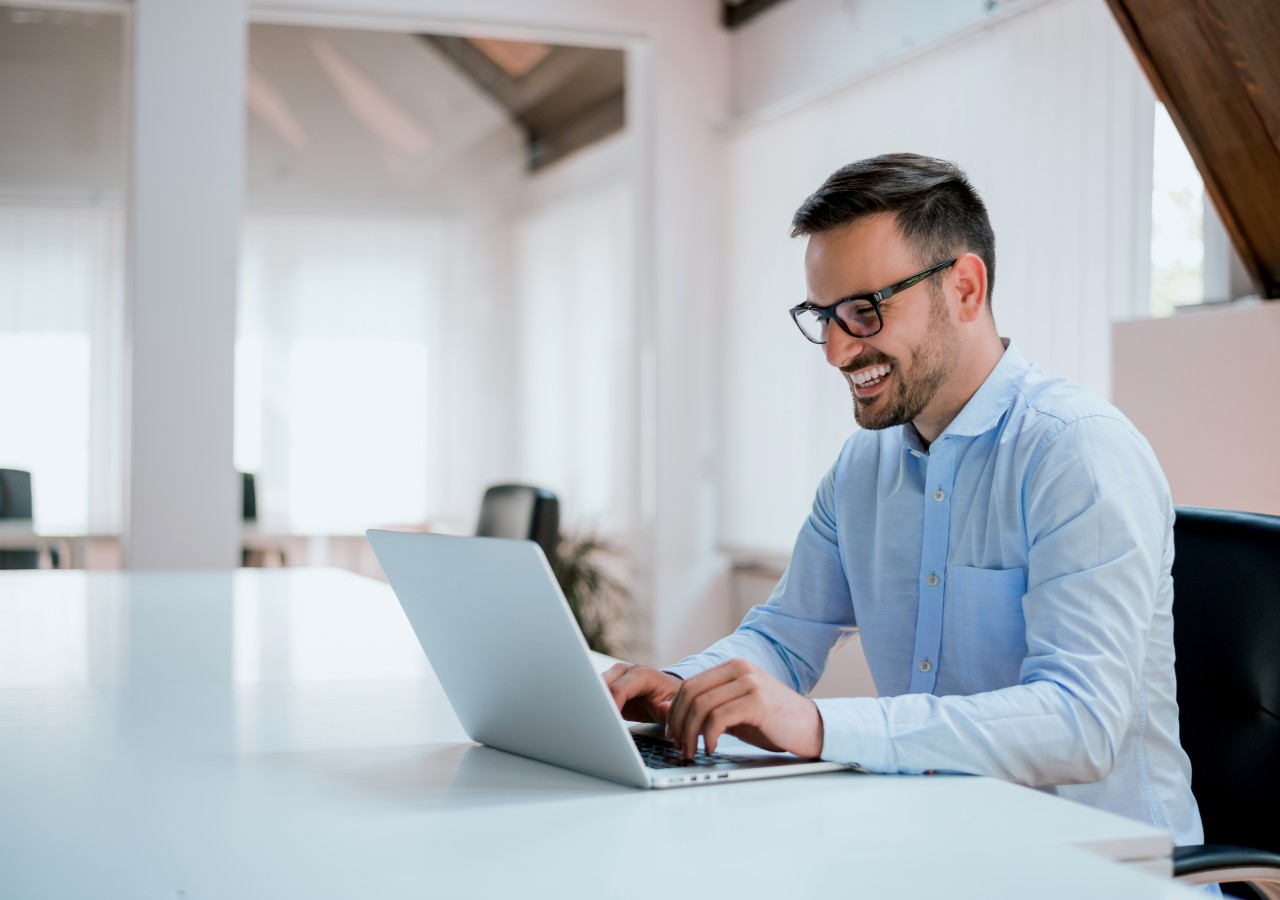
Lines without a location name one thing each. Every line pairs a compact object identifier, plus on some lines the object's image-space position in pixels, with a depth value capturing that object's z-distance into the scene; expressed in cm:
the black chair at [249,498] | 521
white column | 503
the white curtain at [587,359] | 571
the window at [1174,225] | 325
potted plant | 530
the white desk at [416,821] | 90
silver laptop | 112
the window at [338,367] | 524
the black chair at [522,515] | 338
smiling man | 126
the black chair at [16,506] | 496
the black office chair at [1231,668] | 147
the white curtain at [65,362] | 502
